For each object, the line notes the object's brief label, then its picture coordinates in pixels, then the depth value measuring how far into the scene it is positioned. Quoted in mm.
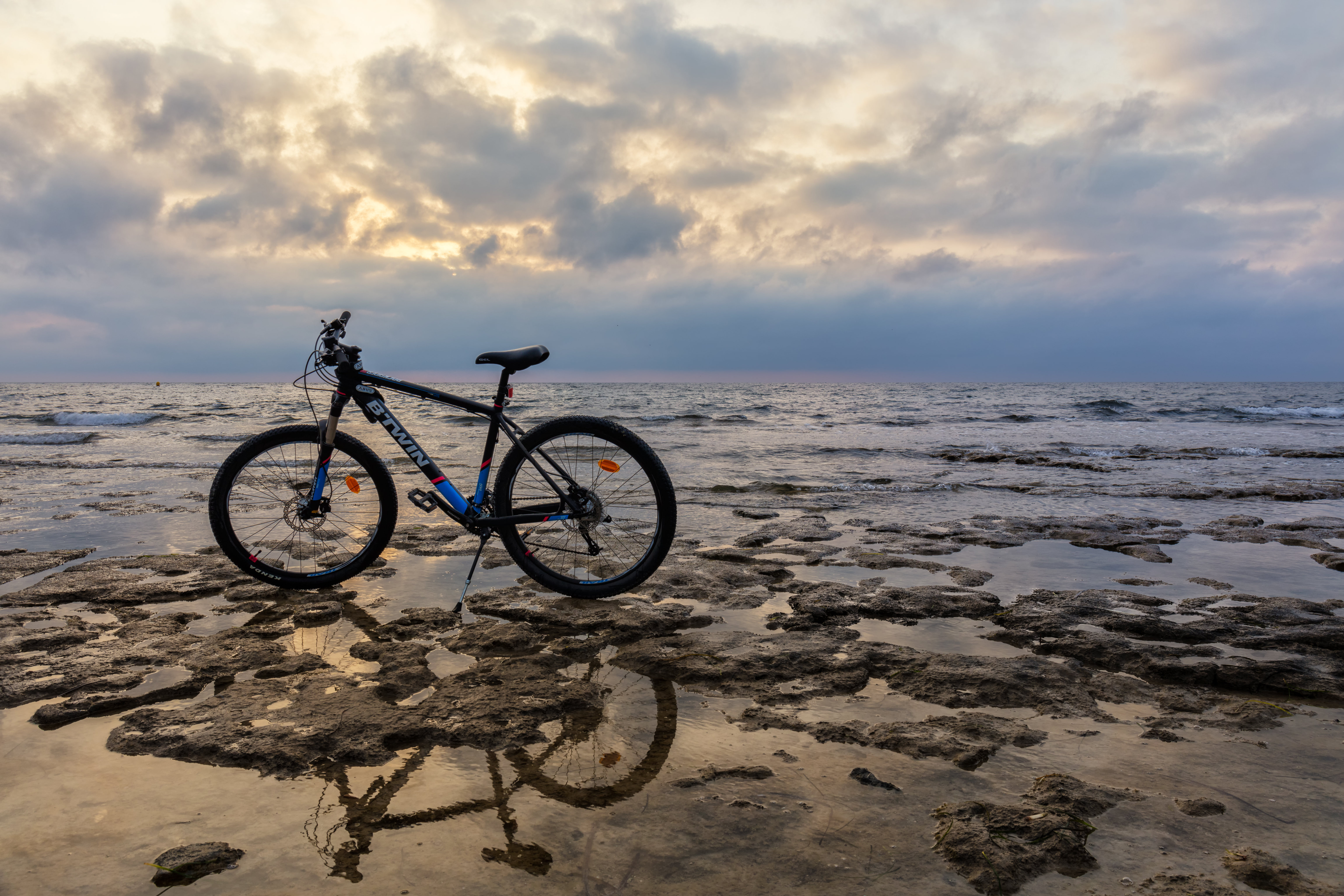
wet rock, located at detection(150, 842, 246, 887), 1558
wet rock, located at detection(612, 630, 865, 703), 2627
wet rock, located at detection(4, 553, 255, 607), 3680
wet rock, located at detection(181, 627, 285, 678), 2787
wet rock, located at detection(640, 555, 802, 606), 3900
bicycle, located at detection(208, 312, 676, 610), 4008
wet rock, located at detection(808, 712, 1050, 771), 2123
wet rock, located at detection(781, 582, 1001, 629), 3479
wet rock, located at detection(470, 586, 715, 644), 3332
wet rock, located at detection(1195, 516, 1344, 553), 5141
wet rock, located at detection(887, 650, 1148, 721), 2486
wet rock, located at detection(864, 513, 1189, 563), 5137
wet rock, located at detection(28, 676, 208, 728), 2328
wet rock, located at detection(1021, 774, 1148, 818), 1826
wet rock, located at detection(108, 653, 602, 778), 2111
